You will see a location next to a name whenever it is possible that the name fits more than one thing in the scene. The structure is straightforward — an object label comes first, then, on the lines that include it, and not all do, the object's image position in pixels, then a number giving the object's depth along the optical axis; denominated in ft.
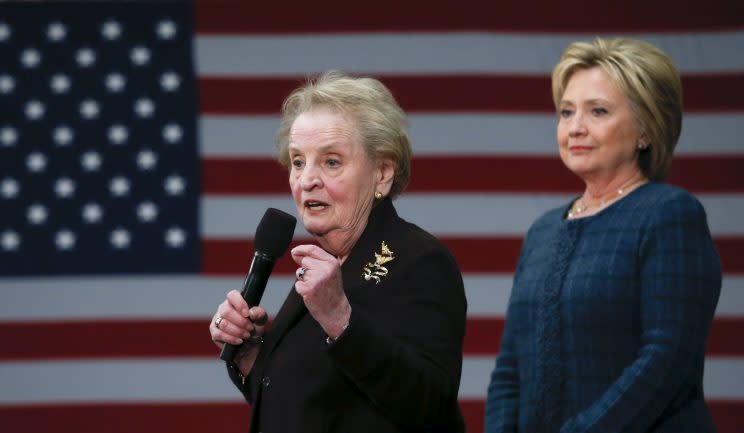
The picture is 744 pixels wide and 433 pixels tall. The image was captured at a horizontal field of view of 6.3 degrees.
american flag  35.71
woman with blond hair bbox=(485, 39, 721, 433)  28.75
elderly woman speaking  27.68
